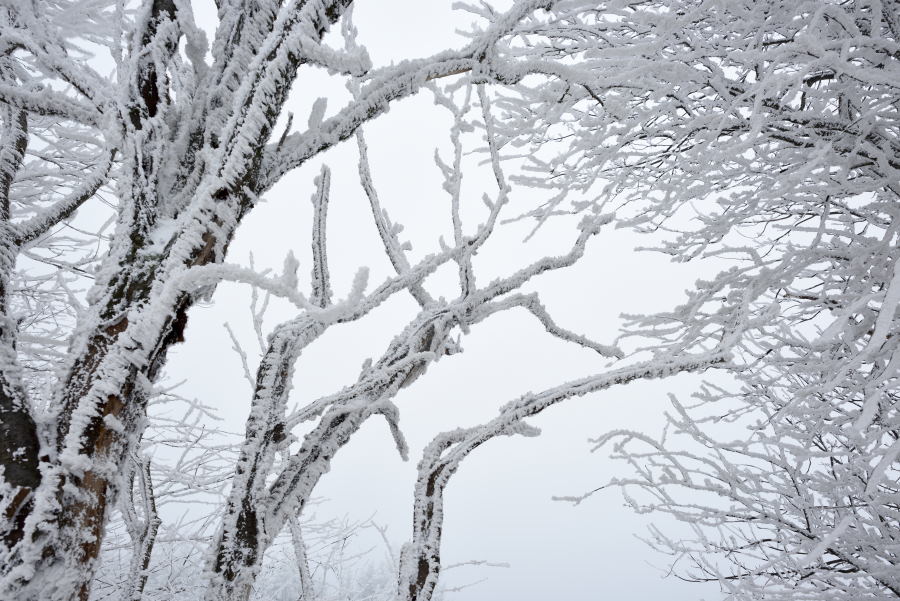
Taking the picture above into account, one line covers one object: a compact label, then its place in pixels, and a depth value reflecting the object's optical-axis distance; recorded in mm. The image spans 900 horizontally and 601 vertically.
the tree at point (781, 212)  2057
